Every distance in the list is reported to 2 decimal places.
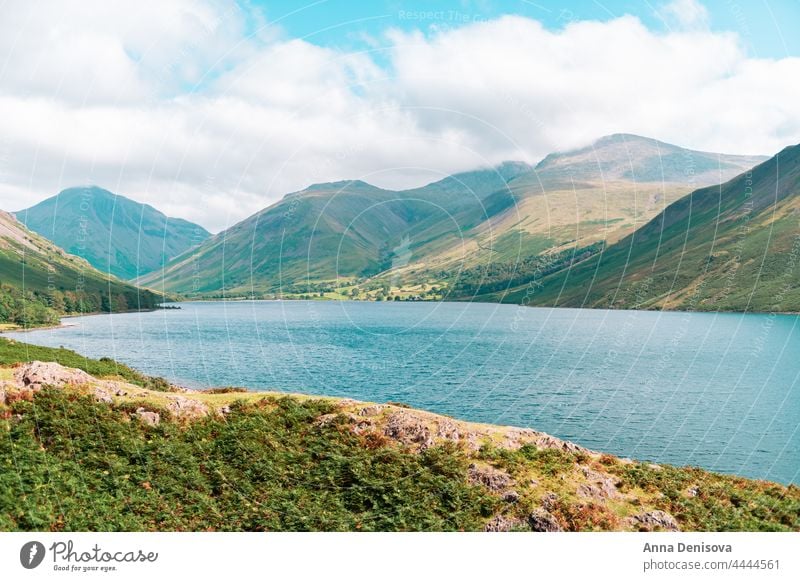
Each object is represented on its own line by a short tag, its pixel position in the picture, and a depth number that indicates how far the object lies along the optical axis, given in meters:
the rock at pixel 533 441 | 31.97
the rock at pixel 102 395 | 32.44
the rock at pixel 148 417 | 30.88
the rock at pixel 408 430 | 30.47
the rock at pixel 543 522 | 24.33
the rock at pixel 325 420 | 32.53
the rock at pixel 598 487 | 26.95
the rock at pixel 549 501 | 25.49
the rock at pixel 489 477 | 26.89
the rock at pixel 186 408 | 33.25
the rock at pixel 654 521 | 24.97
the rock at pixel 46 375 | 32.47
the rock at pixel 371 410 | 33.75
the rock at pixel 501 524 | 24.41
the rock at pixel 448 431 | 31.27
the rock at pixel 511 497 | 25.81
